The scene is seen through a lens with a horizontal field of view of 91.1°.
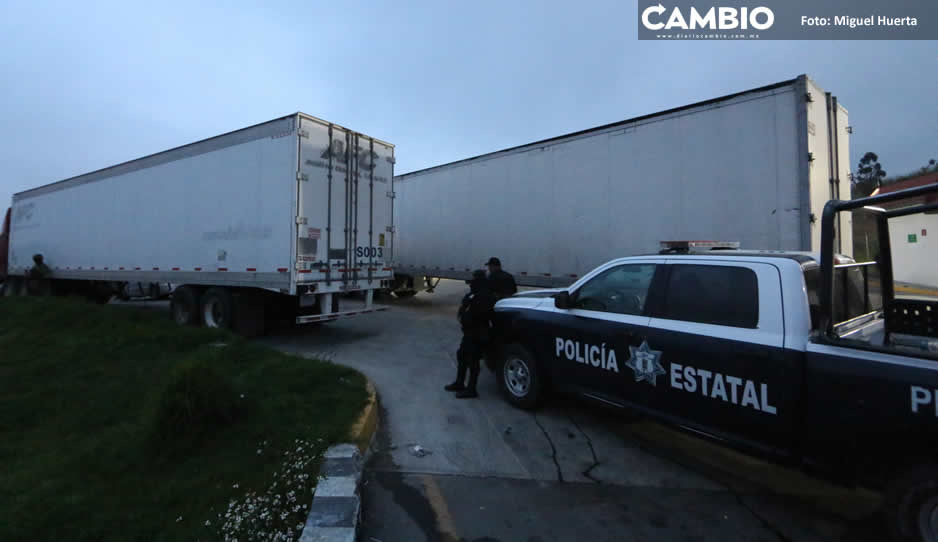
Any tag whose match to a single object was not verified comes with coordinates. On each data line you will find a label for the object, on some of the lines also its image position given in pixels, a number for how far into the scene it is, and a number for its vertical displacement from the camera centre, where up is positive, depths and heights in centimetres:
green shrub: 370 -104
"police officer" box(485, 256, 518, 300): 607 -3
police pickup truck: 248 -50
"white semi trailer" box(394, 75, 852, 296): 649 +165
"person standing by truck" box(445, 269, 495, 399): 531 -51
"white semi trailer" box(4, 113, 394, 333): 760 +109
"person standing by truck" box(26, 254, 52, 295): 1331 +4
